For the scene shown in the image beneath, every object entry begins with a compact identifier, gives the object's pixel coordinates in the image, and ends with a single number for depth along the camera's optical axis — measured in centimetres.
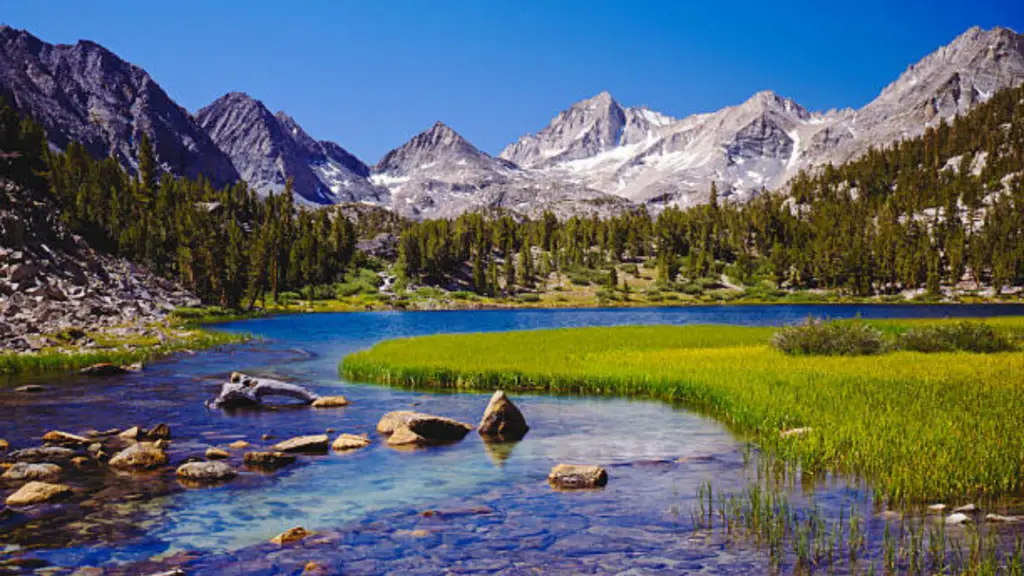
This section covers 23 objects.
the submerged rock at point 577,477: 1661
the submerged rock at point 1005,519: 1225
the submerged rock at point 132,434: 2278
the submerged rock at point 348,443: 2150
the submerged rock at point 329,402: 3031
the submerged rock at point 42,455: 1939
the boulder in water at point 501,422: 2311
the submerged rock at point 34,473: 1731
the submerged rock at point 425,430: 2212
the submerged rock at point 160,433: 2302
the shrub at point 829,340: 3855
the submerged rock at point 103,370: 4003
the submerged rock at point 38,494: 1516
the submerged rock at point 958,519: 1233
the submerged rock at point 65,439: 2164
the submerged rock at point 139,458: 1870
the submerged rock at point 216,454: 2002
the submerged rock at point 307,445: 2111
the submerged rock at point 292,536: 1290
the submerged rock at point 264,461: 1906
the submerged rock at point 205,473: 1748
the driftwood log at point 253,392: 3061
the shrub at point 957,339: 3881
